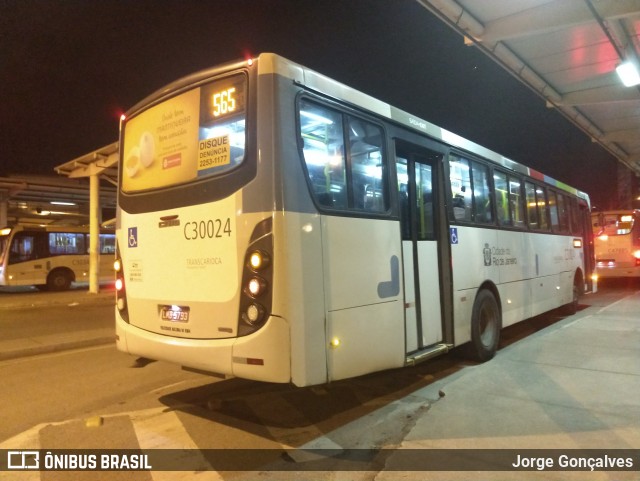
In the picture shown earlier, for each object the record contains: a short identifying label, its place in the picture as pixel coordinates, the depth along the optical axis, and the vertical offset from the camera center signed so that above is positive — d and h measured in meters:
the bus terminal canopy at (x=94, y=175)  16.78 +3.54
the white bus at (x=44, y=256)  20.38 +0.59
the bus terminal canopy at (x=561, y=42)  8.88 +4.58
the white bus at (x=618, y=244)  19.33 +0.25
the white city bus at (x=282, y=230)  3.88 +0.30
